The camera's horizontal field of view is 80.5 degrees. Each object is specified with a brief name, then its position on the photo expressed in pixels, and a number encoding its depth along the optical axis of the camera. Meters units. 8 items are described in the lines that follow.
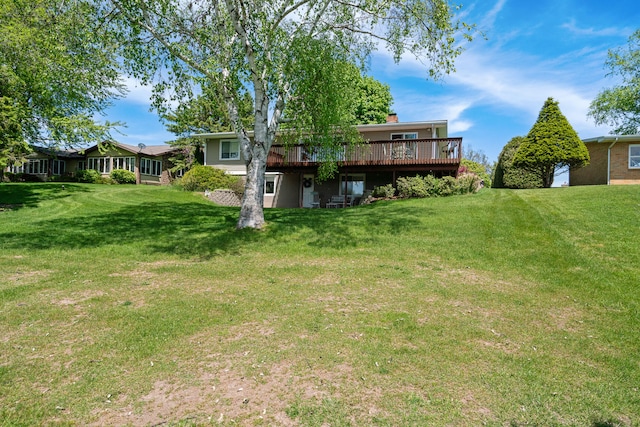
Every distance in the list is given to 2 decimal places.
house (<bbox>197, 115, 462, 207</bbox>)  18.73
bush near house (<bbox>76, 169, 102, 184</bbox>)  31.94
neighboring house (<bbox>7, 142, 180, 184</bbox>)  34.88
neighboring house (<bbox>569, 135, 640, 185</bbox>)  21.84
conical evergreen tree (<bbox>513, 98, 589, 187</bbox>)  19.62
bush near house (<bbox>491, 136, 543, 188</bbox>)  21.78
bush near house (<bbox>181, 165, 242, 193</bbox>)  23.44
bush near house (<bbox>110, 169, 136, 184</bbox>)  32.66
